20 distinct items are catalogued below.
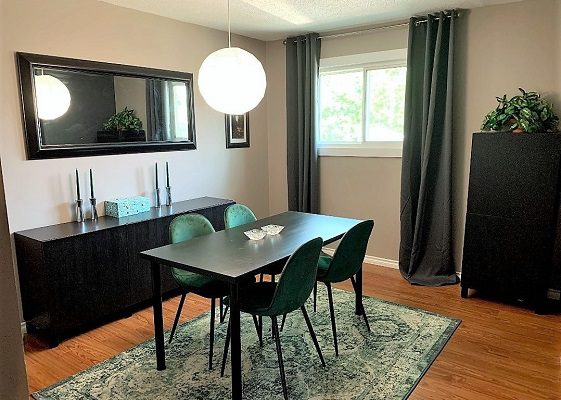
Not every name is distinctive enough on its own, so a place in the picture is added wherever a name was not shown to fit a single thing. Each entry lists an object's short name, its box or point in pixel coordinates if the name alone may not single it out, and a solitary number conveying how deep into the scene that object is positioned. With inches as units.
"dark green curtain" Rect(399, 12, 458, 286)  150.1
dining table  84.4
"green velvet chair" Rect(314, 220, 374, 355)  107.3
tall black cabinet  126.7
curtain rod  146.1
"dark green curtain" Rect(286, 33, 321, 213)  179.2
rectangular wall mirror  120.6
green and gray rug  94.4
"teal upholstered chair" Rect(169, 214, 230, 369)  107.7
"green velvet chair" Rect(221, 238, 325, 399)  87.7
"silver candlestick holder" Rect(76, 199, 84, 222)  130.3
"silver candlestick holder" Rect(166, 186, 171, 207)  155.9
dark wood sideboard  113.0
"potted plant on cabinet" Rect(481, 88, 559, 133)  127.8
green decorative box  135.8
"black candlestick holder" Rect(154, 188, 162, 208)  152.9
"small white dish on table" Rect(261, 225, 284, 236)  112.1
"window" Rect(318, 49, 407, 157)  168.6
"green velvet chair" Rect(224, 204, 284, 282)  130.2
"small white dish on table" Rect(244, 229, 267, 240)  107.9
